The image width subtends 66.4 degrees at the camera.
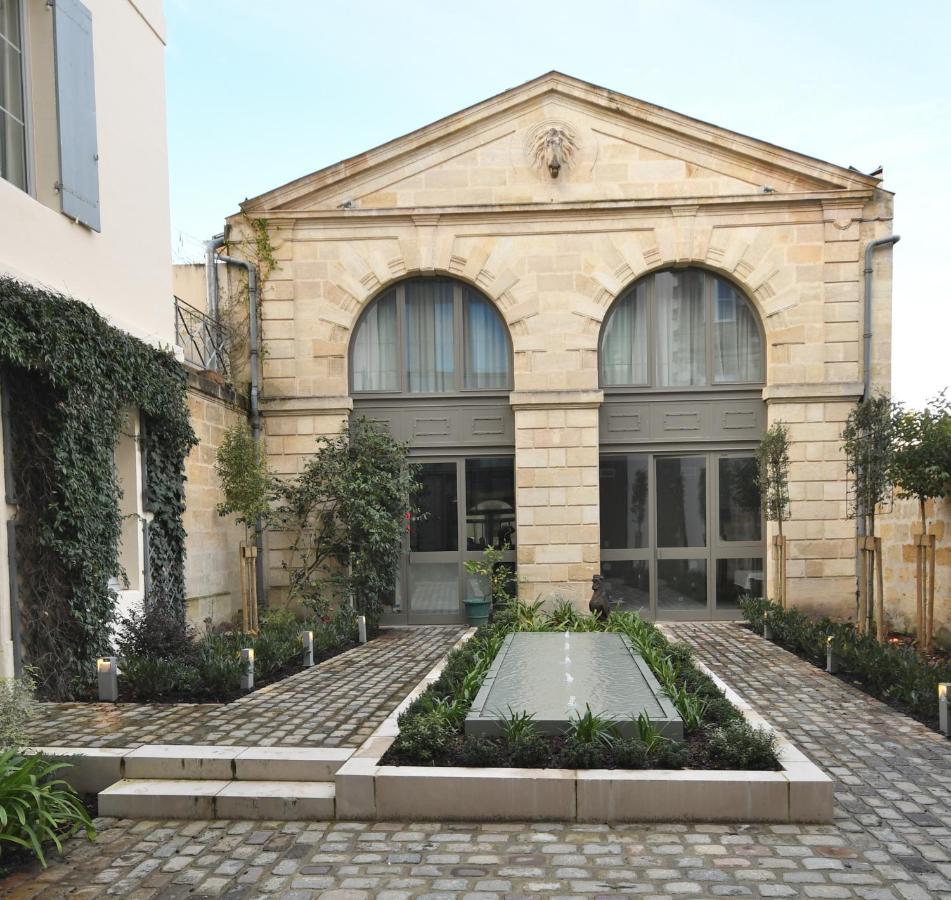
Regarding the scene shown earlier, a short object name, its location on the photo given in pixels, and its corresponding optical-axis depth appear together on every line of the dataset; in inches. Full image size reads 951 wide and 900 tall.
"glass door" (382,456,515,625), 466.6
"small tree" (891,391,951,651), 318.3
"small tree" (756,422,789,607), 397.7
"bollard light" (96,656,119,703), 255.6
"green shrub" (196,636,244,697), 261.6
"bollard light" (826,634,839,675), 306.3
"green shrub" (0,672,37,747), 169.5
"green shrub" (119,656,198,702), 259.6
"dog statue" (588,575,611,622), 359.6
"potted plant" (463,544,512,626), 445.1
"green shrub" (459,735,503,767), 181.0
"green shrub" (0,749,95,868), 149.3
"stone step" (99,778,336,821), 176.6
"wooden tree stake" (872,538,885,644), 323.0
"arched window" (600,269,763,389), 462.3
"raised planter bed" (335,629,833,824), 168.7
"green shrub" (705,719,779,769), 179.8
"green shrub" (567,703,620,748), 186.9
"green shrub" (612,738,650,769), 178.9
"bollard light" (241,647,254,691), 271.6
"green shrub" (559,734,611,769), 179.5
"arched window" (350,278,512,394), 470.3
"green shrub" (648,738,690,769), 178.4
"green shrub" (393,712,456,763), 186.7
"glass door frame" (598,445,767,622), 457.7
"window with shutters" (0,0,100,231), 266.2
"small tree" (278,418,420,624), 418.0
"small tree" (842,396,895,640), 337.7
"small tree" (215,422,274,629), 381.1
